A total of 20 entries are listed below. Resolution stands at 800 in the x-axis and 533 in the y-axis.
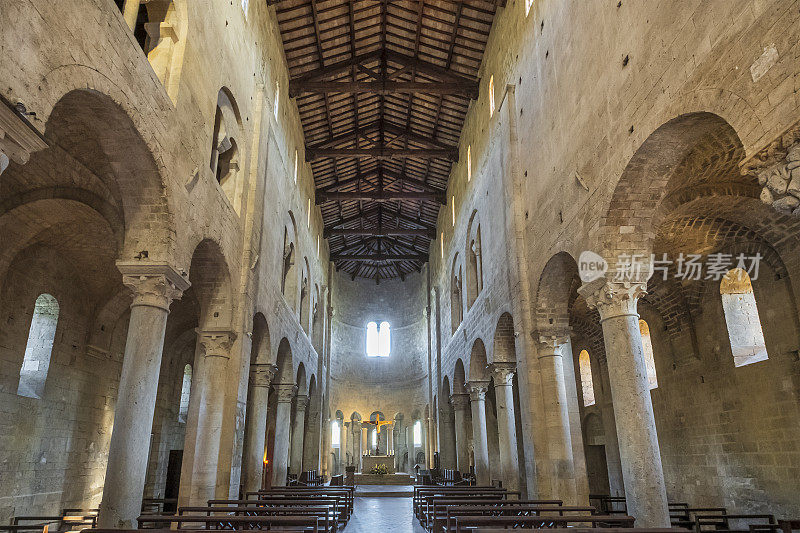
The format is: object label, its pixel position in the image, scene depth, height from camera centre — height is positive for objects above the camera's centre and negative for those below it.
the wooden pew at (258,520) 6.92 -0.75
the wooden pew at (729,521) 9.87 -1.31
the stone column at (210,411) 10.89 +1.01
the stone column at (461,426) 23.31 +1.30
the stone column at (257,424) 15.32 +1.00
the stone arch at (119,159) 6.96 +4.19
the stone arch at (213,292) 11.66 +3.56
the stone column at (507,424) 15.13 +0.91
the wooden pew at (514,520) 7.08 -0.80
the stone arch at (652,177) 7.09 +3.92
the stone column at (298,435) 23.58 +1.05
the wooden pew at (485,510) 8.10 -0.79
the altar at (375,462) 28.17 -0.16
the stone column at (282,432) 18.92 +0.96
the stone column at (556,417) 11.44 +0.81
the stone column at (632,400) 7.56 +0.78
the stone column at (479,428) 18.92 +0.98
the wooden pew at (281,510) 8.34 -0.77
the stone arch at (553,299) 11.83 +3.37
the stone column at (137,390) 7.16 +0.98
